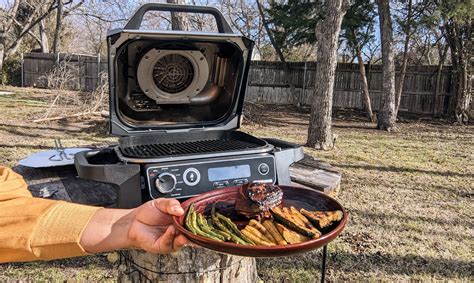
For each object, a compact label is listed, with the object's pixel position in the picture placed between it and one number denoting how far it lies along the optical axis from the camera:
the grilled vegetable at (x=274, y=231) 1.00
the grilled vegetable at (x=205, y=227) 1.01
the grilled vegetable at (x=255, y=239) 0.98
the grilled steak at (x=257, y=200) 1.13
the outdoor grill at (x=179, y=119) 1.42
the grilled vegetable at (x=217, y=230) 1.01
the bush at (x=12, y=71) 19.25
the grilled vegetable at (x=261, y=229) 1.02
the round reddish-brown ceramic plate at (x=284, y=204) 0.93
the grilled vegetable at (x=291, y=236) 0.99
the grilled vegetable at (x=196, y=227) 1.00
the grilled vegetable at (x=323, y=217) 1.08
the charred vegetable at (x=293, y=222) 1.02
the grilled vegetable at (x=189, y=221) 1.03
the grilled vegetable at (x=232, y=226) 1.00
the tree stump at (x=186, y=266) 1.52
